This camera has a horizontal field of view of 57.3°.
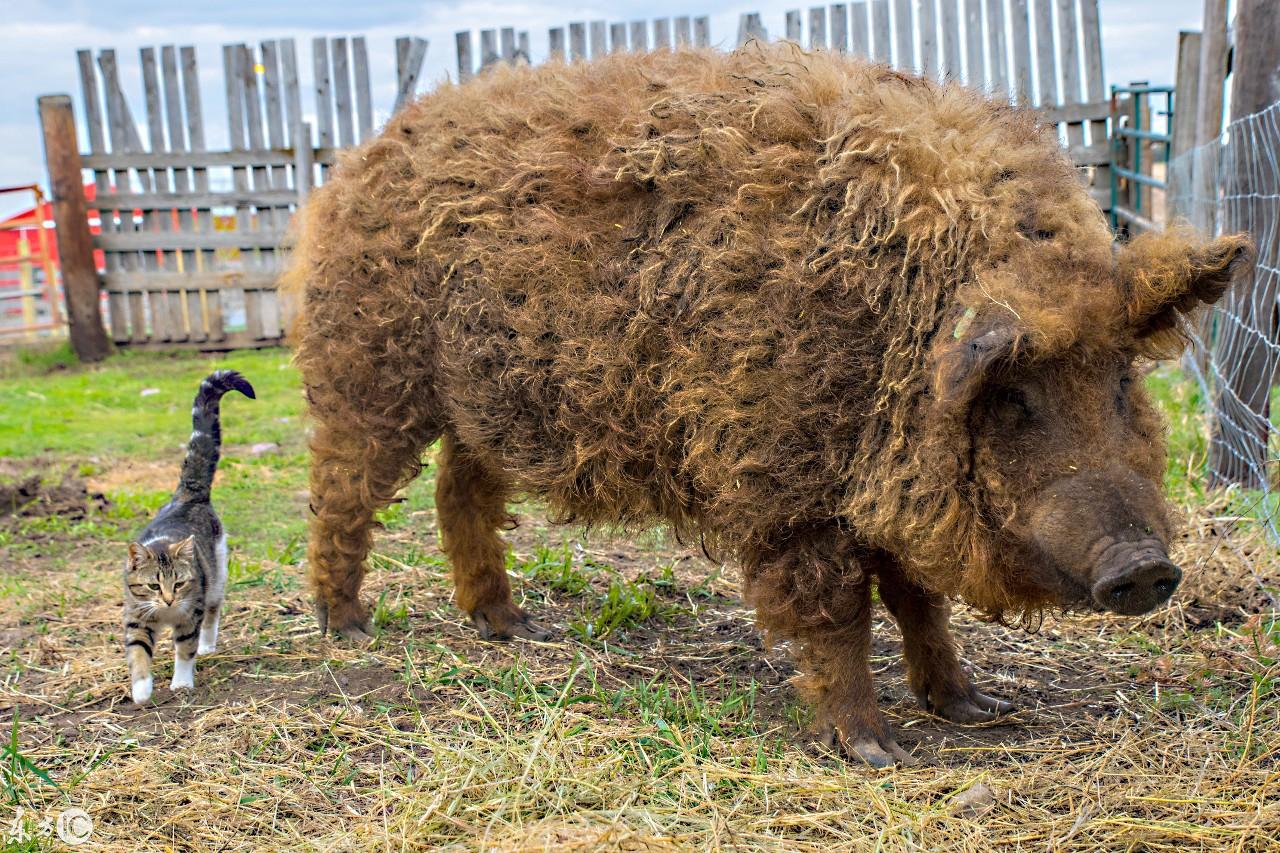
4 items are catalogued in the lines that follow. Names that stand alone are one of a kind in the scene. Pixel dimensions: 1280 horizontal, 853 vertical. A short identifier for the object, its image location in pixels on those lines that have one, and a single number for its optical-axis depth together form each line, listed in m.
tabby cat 3.96
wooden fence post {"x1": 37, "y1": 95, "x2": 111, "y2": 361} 11.80
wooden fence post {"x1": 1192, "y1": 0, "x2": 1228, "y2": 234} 6.25
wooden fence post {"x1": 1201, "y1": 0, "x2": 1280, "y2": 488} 5.09
